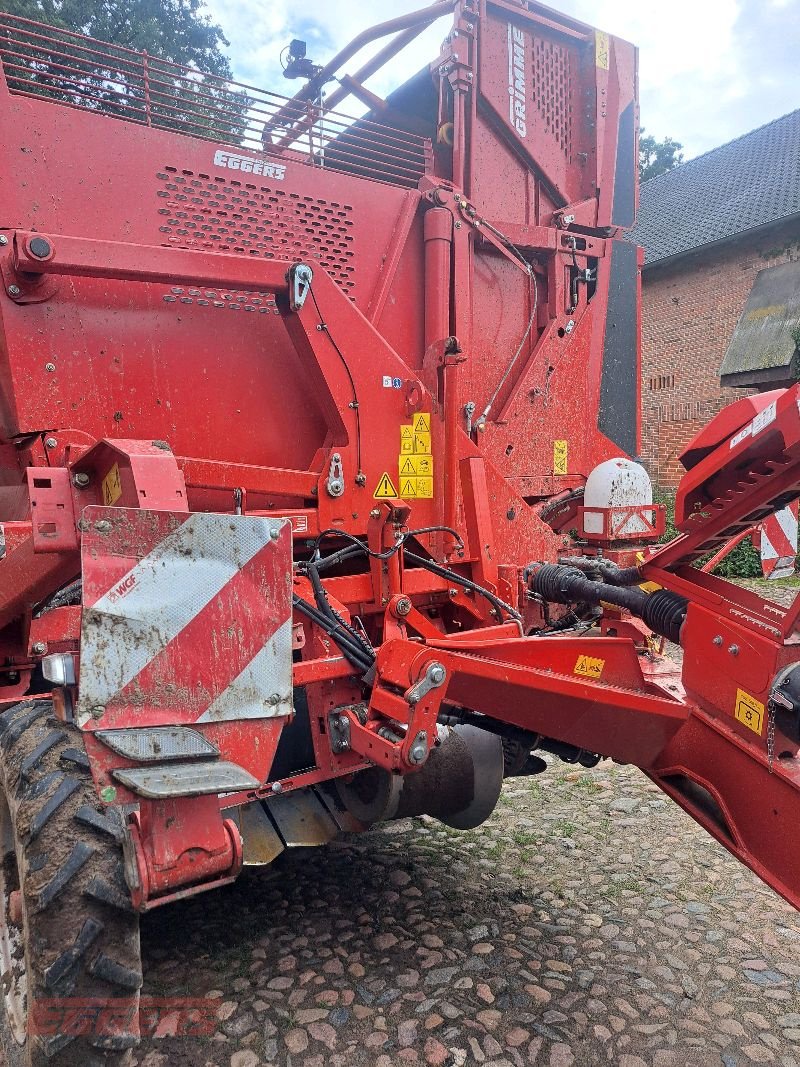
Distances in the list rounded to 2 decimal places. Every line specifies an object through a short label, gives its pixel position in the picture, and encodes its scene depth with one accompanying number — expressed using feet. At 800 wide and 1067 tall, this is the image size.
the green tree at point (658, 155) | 95.45
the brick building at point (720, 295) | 42.73
